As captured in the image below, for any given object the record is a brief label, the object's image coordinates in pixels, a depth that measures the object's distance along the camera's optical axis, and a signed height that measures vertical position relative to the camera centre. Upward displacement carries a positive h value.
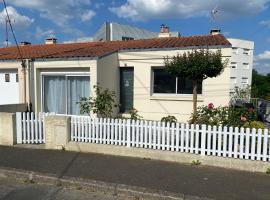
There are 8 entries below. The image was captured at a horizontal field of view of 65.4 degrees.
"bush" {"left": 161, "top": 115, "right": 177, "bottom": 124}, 6.01 -0.85
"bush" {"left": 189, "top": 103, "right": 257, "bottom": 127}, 5.21 -0.67
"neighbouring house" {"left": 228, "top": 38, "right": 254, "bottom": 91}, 39.55 +5.65
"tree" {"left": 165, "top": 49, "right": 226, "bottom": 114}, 5.68 +0.67
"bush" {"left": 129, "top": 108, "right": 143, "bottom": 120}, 6.01 -0.74
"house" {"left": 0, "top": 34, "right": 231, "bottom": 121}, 7.64 +0.38
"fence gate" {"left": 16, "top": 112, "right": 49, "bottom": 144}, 5.99 -1.12
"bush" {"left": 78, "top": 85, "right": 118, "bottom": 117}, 6.51 -0.50
